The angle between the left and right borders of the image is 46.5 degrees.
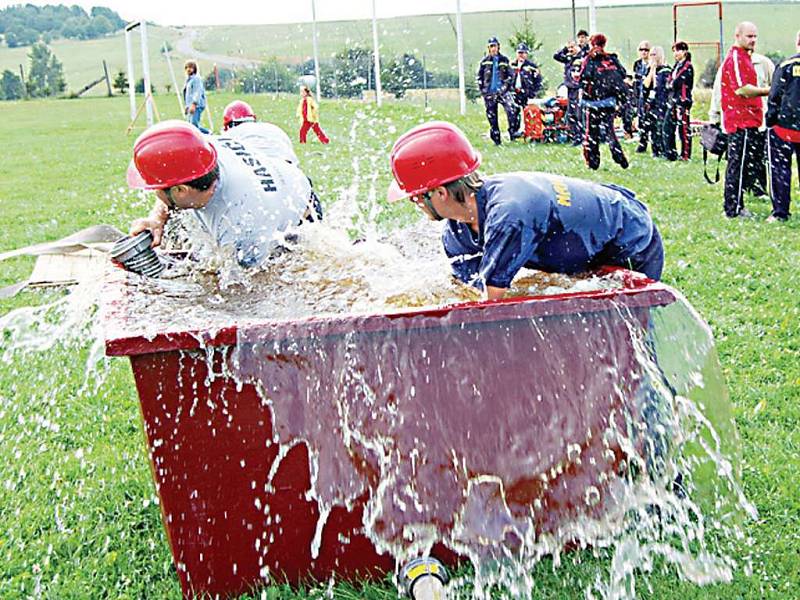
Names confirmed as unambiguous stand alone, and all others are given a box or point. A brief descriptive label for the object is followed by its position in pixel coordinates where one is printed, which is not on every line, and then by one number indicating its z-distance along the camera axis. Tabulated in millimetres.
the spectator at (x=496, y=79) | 19281
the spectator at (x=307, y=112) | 21047
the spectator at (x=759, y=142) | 10922
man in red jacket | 10414
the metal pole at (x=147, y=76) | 26984
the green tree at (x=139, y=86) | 63200
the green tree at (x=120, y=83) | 61500
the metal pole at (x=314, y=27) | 31394
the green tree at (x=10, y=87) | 65088
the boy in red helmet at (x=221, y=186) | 4160
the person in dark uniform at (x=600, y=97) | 14328
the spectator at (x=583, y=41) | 17828
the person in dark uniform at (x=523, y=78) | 19766
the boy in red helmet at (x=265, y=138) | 5648
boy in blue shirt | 3562
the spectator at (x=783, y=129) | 9477
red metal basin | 3133
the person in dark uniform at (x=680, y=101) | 15617
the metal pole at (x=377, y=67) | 27712
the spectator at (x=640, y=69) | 17870
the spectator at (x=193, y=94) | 20453
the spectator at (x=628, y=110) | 15263
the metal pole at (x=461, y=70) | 23719
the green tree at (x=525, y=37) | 34534
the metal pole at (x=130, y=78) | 31222
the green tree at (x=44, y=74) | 63719
